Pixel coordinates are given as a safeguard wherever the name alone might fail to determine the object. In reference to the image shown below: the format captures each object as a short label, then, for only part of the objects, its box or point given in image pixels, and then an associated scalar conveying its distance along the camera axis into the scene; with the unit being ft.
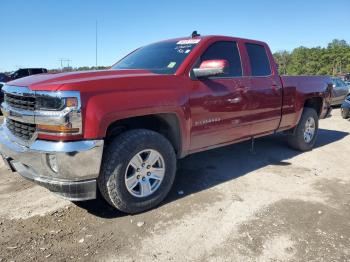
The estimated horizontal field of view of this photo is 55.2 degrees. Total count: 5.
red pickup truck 10.01
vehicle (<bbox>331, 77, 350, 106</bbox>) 45.79
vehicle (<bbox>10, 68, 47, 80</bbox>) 62.52
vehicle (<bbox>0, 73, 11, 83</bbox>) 53.96
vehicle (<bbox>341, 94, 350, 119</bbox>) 35.83
